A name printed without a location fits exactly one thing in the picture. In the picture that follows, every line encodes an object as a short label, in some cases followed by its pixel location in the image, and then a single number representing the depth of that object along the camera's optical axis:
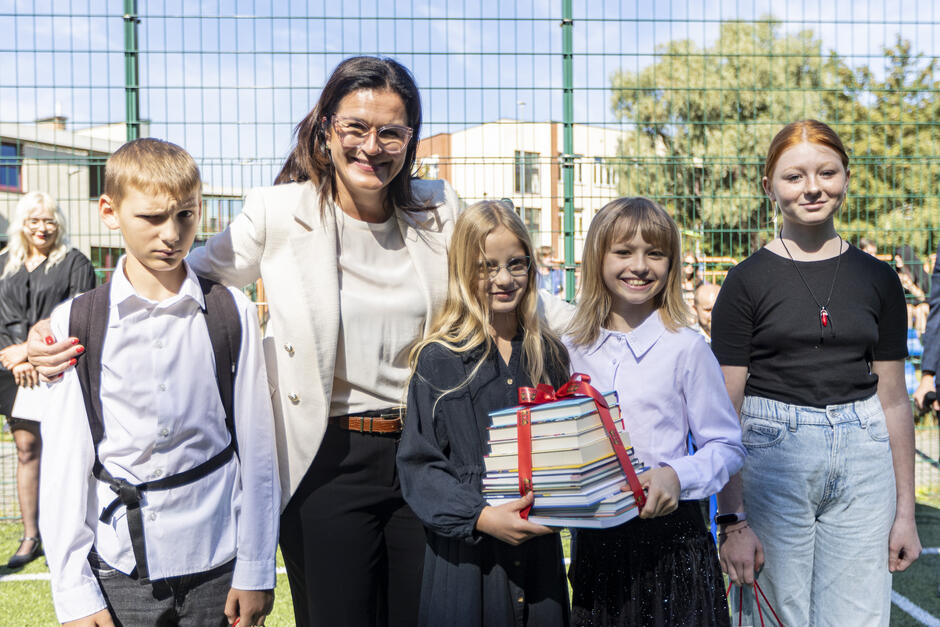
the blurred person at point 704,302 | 5.13
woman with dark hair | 2.14
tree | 5.54
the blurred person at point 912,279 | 5.97
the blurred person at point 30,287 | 4.87
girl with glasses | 1.98
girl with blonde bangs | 2.07
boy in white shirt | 1.86
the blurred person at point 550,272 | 5.42
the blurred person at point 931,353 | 3.56
